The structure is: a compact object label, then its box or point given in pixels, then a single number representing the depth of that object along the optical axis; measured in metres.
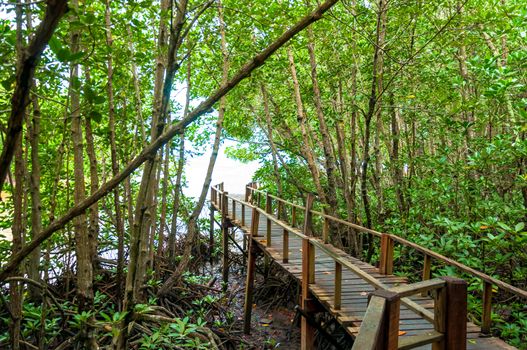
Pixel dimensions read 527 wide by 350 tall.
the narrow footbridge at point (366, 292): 1.92
